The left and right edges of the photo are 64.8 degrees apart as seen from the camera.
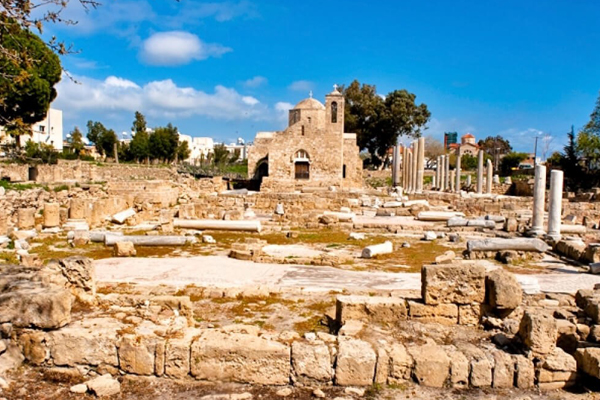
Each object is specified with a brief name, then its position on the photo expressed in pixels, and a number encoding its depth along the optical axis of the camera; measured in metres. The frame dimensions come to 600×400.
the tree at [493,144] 91.93
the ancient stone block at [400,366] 4.56
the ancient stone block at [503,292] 5.89
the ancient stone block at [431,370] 4.54
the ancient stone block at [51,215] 15.12
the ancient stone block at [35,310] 4.79
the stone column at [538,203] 14.77
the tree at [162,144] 57.56
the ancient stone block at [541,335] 4.75
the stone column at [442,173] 38.75
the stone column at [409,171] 34.66
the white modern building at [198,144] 117.09
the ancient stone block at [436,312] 5.98
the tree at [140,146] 56.21
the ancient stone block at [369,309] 5.80
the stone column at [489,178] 34.00
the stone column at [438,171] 39.36
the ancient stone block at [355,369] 4.52
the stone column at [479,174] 32.92
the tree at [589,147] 39.47
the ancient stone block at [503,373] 4.57
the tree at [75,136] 53.20
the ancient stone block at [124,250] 11.21
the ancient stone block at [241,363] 4.53
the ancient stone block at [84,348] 4.64
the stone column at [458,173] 35.37
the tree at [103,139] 57.94
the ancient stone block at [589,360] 4.40
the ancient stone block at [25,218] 14.87
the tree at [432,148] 78.79
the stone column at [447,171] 38.91
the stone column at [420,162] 32.44
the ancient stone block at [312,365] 4.54
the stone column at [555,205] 14.09
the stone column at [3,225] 13.51
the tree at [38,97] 23.64
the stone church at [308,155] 36.22
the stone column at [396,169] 33.62
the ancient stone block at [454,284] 5.97
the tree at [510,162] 58.81
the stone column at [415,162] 33.28
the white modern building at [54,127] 55.94
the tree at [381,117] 51.22
